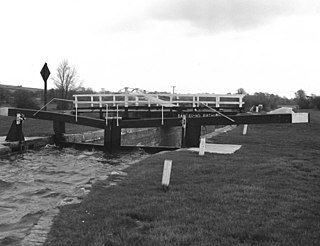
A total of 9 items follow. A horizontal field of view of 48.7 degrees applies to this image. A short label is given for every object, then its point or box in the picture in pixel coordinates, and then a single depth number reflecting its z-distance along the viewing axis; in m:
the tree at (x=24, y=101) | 43.47
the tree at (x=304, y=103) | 79.49
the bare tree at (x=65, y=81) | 65.96
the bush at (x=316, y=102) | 70.26
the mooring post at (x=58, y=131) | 17.24
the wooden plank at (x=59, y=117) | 15.89
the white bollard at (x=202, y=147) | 10.52
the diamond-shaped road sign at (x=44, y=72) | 16.35
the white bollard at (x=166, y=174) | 6.25
